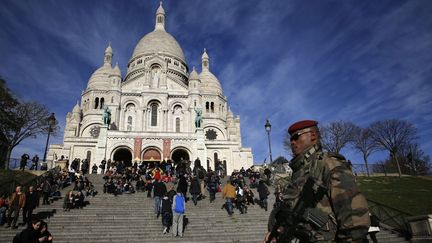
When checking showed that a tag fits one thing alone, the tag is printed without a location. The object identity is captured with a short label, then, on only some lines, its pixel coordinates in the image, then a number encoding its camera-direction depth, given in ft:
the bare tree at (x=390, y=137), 129.18
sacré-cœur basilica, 108.37
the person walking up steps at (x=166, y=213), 36.88
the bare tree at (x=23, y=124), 99.86
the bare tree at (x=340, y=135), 135.23
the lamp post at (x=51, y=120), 81.97
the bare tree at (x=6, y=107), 96.17
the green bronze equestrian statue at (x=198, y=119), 114.11
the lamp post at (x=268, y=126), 76.74
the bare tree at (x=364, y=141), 133.69
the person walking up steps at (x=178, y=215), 35.45
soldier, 7.91
